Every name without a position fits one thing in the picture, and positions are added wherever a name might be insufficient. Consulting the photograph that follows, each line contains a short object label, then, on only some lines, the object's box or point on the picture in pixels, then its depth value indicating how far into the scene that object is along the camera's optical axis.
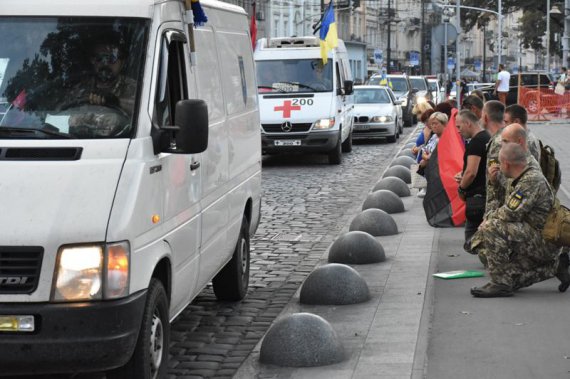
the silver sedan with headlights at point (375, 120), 31.78
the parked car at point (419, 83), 49.72
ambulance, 23.89
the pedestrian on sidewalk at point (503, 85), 43.03
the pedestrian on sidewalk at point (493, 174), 10.31
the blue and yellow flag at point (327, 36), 24.31
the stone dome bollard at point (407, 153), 22.50
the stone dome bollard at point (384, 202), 15.18
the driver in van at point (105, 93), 6.15
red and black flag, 13.60
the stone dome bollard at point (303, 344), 7.08
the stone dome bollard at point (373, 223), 13.06
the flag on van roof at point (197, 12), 7.43
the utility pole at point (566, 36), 53.14
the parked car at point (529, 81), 50.03
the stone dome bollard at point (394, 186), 17.12
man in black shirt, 11.25
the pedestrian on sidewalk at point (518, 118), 10.45
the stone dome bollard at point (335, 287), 9.08
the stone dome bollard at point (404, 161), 20.70
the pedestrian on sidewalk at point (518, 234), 9.24
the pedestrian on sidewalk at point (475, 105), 13.34
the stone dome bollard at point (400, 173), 19.09
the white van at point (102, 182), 5.50
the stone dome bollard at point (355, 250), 11.08
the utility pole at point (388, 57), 91.19
